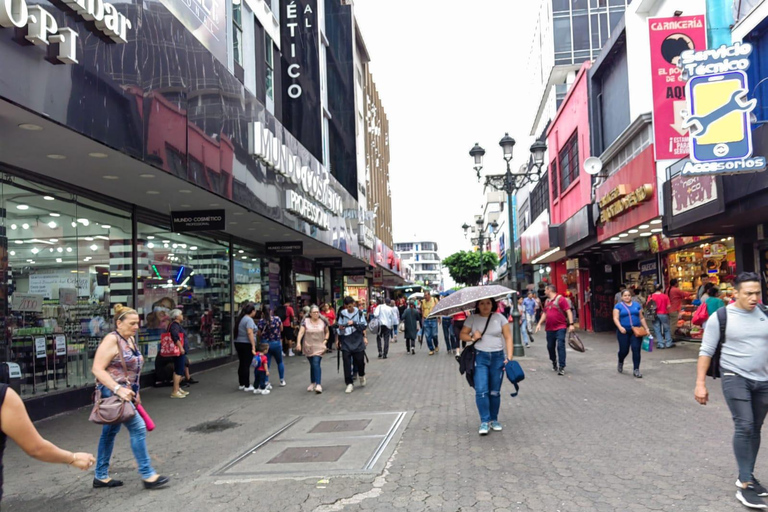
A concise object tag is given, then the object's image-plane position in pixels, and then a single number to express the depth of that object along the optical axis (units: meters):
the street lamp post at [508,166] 16.23
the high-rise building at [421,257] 177.38
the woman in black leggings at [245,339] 11.06
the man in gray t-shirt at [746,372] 4.52
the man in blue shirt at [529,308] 21.36
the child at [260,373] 10.89
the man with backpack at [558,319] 11.72
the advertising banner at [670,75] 14.55
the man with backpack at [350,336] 11.14
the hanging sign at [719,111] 10.62
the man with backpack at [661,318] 16.23
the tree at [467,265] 78.25
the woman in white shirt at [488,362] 7.02
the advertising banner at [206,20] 9.32
